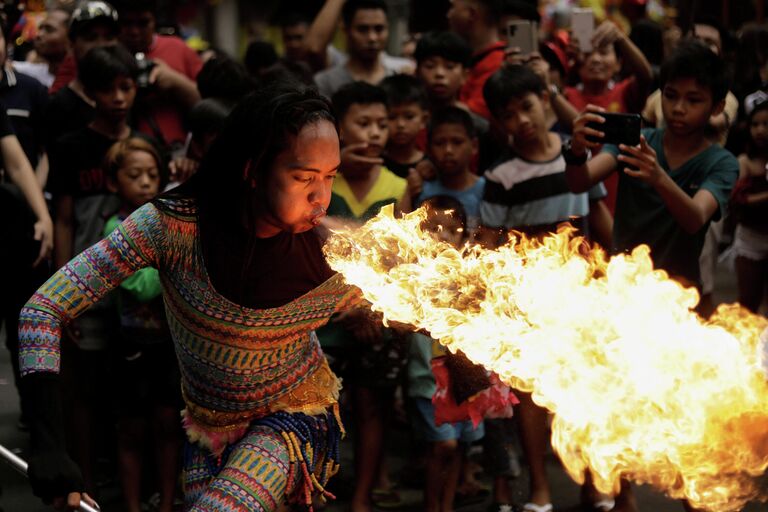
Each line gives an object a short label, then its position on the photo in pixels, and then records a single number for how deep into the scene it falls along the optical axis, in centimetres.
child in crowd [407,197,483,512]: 491
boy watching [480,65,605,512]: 520
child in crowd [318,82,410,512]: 501
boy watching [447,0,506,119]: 675
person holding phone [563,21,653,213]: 664
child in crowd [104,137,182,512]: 490
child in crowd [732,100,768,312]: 698
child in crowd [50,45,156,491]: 514
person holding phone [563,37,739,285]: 468
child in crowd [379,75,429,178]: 581
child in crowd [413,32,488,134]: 635
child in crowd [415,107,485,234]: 536
